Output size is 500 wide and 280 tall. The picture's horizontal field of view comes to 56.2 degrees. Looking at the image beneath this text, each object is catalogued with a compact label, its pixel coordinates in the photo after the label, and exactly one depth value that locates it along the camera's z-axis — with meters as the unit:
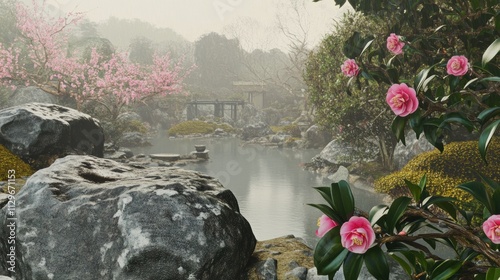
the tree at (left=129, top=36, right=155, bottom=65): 48.31
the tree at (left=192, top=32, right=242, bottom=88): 52.62
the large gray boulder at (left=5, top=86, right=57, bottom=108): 23.36
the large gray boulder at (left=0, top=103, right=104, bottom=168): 8.79
